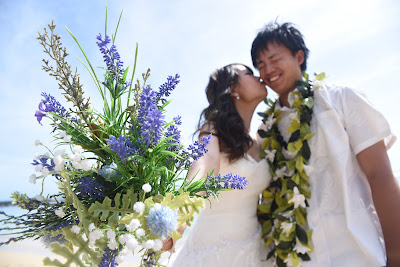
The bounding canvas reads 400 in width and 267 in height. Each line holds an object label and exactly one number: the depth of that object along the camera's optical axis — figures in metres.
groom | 1.76
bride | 1.99
